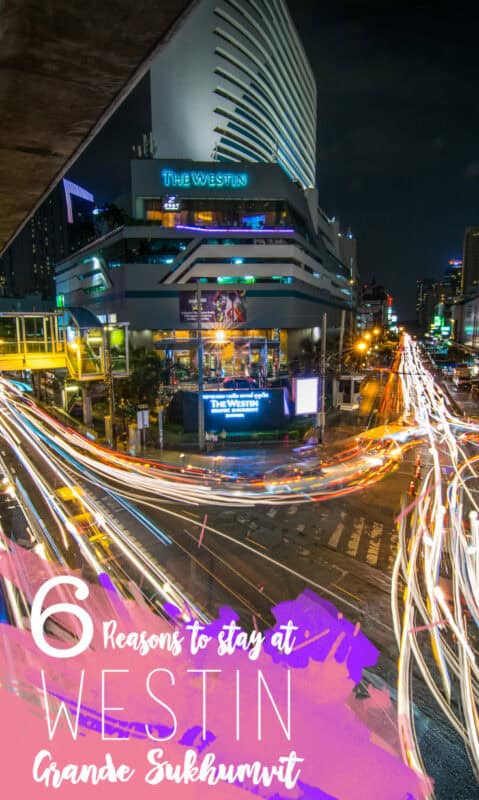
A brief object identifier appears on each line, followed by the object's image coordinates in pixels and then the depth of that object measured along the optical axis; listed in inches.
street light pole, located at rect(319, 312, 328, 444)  1018.7
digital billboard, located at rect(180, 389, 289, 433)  1016.2
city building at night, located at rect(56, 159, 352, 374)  1994.3
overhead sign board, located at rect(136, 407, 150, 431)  900.0
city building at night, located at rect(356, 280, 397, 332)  6352.4
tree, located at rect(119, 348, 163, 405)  1152.8
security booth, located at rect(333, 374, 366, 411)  1391.5
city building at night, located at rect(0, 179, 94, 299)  3203.7
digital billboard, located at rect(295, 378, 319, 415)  1016.2
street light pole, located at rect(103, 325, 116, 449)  852.5
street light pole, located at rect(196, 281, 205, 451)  965.8
